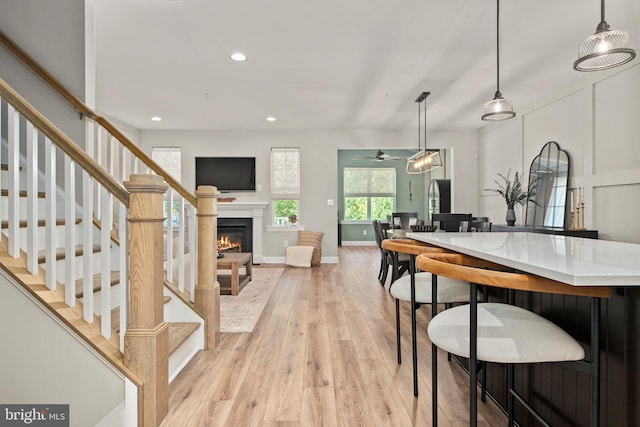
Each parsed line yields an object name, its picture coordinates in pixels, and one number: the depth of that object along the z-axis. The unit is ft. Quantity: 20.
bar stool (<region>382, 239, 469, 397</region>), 6.00
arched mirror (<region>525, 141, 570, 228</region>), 14.60
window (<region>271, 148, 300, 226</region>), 22.12
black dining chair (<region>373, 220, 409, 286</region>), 13.62
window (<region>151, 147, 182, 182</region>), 22.18
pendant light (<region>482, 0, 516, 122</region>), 9.01
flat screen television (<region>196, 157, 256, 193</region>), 22.17
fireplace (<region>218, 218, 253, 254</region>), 21.85
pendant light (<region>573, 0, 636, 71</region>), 5.89
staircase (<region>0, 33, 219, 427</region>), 4.74
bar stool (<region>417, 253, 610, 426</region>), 3.33
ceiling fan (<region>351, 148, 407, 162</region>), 24.73
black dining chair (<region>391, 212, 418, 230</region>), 19.76
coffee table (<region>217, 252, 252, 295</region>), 13.71
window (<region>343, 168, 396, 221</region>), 34.47
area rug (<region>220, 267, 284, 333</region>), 10.13
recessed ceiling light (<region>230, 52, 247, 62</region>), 11.43
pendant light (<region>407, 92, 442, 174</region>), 17.15
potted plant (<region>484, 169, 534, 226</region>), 15.40
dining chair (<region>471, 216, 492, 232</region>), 15.34
